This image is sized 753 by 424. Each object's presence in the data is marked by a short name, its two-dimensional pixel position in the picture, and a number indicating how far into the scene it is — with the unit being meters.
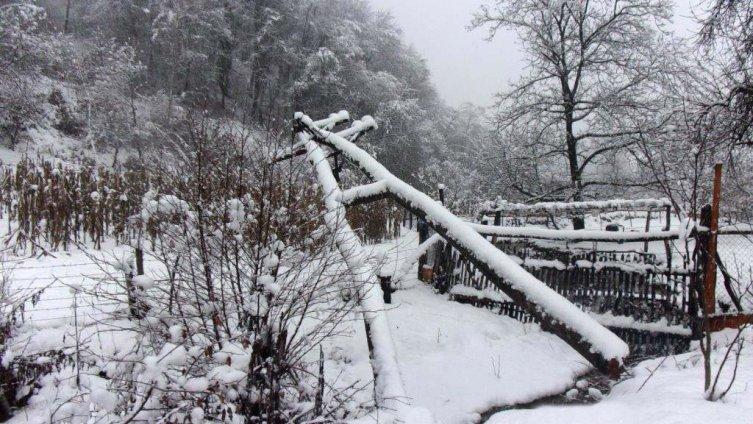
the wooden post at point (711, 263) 4.61
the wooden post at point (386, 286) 5.53
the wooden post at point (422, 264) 6.90
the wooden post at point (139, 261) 4.05
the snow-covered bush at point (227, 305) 2.18
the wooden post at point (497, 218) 9.25
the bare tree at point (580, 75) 10.66
